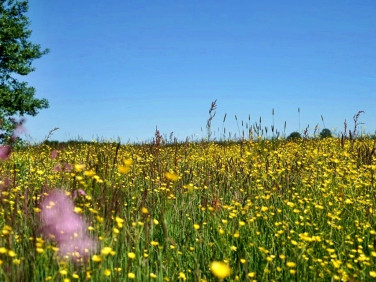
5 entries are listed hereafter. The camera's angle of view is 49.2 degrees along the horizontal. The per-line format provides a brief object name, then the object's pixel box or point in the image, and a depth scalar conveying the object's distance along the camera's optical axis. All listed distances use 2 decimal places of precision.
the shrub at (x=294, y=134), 16.23
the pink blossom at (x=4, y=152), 5.53
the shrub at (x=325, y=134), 14.99
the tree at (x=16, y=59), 17.23
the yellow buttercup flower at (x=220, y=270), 1.63
